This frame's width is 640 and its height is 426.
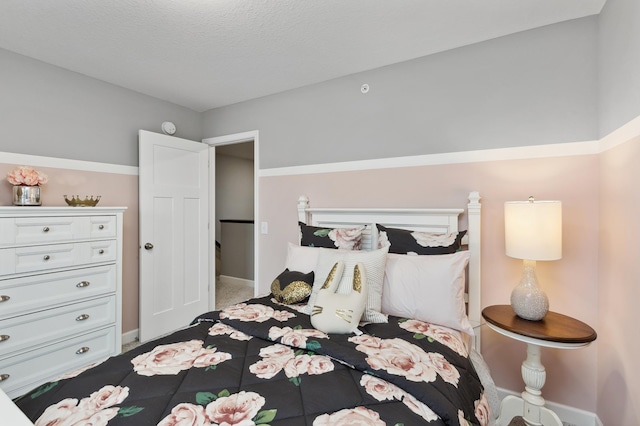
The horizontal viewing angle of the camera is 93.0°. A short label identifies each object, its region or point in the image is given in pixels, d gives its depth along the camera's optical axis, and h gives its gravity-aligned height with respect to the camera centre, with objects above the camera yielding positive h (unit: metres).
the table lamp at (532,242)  1.63 -0.16
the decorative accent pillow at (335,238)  2.22 -0.19
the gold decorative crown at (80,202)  2.40 +0.08
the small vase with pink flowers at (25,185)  2.12 +0.19
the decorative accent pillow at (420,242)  1.92 -0.19
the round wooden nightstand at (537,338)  1.50 -0.62
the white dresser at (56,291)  1.97 -0.57
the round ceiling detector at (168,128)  3.22 +0.90
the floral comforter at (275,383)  0.93 -0.62
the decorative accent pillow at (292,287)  1.92 -0.48
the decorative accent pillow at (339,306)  1.51 -0.48
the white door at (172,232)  2.95 -0.21
